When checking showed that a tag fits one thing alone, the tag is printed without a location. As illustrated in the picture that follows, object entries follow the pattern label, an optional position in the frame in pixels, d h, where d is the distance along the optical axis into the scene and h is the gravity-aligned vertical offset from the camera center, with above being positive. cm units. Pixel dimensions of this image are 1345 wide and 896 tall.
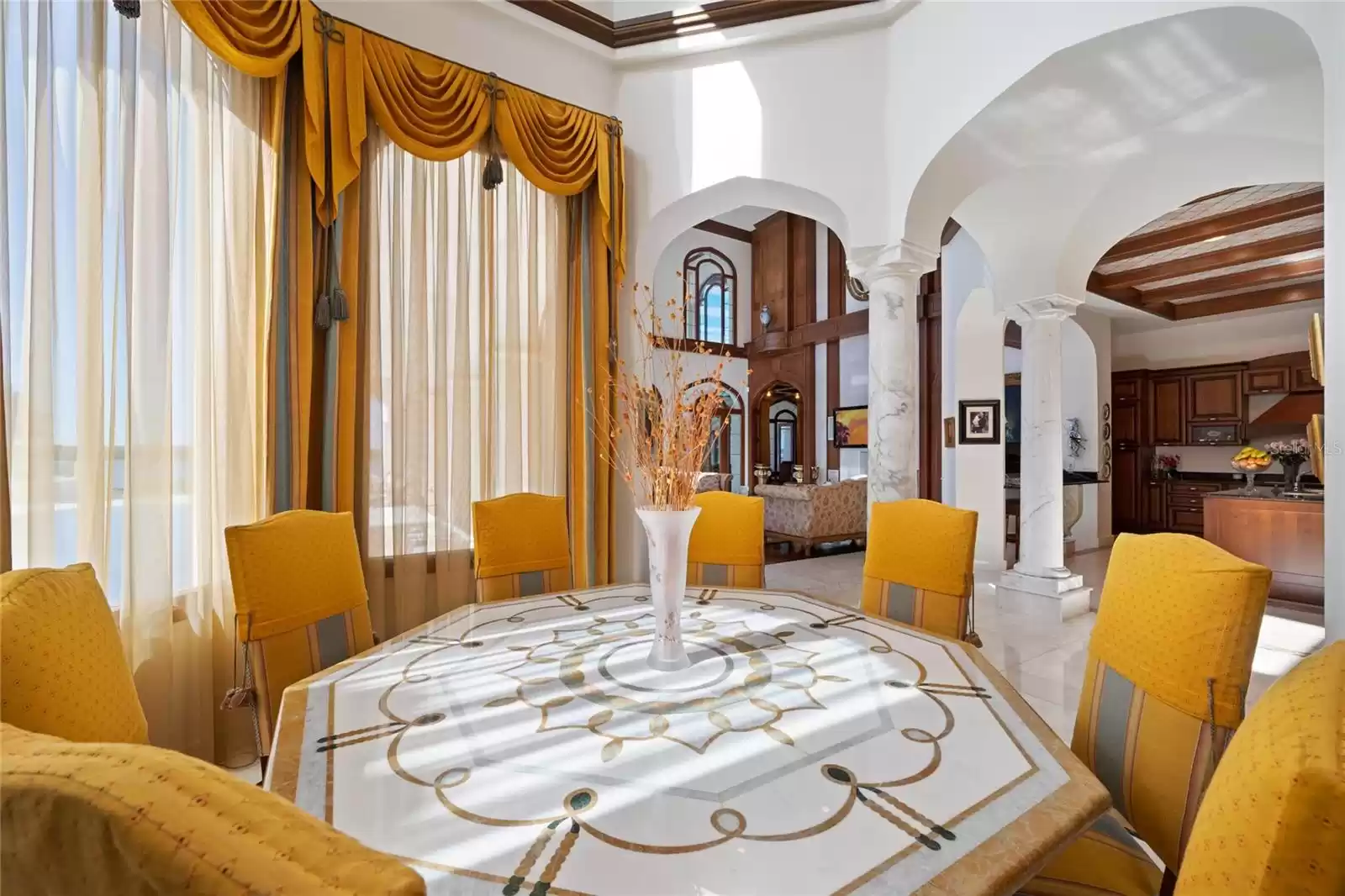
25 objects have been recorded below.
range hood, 656 +35
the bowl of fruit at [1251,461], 487 -16
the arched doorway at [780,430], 1091 +33
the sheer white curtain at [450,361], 267 +44
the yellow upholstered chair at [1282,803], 41 -29
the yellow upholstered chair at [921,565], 183 -40
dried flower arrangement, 133 +2
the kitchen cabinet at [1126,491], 804 -66
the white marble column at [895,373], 320 +41
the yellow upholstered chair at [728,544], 234 -40
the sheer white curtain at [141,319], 186 +47
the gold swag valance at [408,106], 220 +159
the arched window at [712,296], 1116 +298
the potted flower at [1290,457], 486 -13
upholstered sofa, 626 -74
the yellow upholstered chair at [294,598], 146 -40
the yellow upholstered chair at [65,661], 71 -29
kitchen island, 426 -72
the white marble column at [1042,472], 430 -21
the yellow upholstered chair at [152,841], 35 -25
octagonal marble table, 70 -50
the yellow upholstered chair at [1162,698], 99 -48
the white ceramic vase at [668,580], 131 -31
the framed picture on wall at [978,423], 556 +22
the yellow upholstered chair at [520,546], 213 -37
